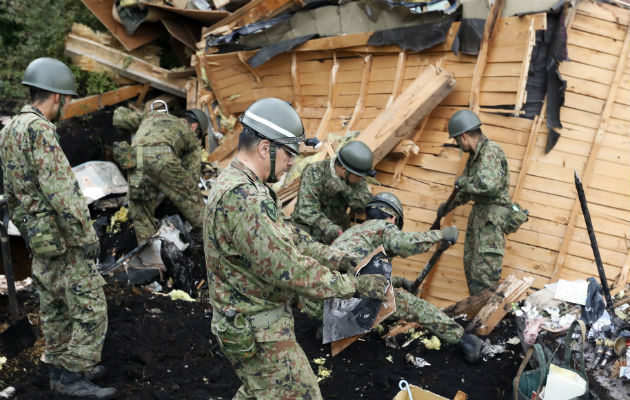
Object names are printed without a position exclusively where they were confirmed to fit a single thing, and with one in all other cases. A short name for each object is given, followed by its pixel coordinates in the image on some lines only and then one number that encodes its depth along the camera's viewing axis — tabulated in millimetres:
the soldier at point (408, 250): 4613
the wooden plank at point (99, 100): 9656
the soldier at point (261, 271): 2639
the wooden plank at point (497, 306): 5211
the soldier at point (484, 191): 5715
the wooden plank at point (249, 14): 8281
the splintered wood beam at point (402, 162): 6914
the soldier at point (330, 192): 5625
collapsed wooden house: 6082
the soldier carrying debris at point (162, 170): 6812
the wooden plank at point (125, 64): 10102
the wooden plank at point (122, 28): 9828
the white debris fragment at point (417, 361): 4797
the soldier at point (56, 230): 3693
